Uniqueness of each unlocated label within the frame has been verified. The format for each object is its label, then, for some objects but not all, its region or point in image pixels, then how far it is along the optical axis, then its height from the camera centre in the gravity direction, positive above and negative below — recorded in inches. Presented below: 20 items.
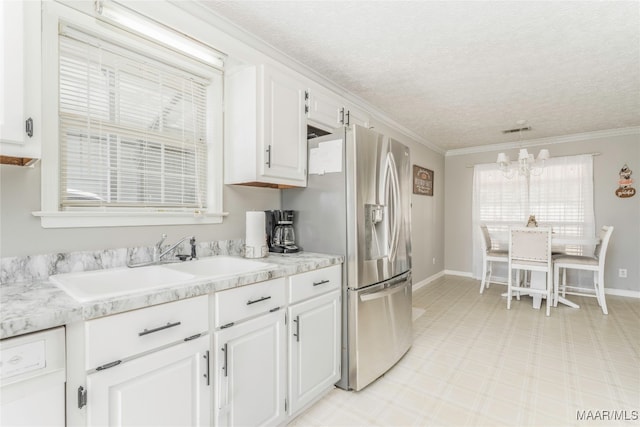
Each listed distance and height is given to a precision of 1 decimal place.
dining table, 153.4 -31.5
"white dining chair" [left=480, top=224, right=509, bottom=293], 176.4 -24.3
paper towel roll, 80.0 -4.2
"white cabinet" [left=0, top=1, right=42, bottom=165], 41.1 +18.9
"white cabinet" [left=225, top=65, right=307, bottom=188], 77.0 +23.3
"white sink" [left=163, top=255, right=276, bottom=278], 69.4 -12.2
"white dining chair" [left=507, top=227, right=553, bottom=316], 145.3 -19.6
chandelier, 153.0 +28.5
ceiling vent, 171.0 +48.5
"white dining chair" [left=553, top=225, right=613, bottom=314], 143.3 -24.3
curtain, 182.7 +9.4
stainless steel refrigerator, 80.7 -4.5
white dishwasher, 32.7 -18.7
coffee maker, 90.0 -4.5
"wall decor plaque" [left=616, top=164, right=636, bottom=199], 170.4 +17.1
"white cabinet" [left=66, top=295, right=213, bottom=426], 38.0 -21.6
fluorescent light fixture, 57.6 +38.4
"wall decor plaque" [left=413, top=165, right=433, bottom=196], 189.7 +21.9
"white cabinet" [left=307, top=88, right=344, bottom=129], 91.3 +33.3
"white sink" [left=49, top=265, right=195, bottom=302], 49.8 -12.0
